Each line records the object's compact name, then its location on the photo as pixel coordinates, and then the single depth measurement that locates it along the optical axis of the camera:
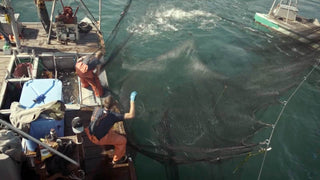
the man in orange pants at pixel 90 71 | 9.31
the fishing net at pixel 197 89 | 8.39
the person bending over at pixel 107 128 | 6.24
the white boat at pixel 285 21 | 21.53
